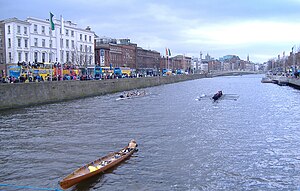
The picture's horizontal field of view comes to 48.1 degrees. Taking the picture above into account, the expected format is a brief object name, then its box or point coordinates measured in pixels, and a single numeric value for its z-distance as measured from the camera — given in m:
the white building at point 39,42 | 68.81
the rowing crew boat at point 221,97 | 55.62
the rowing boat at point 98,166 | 15.11
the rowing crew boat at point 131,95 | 55.85
